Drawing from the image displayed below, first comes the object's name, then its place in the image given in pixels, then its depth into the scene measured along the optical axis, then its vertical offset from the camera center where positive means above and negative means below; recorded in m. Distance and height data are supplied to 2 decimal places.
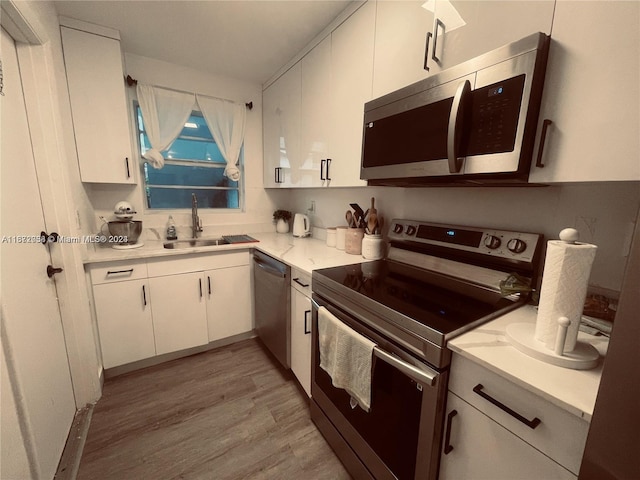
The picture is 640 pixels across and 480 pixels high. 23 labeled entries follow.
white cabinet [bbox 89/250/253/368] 1.83 -0.83
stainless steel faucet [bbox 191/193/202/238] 2.48 -0.23
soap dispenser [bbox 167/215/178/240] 2.41 -0.32
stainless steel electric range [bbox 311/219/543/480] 0.86 -0.44
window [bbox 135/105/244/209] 2.49 +0.21
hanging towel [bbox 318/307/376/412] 1.04 -0.68
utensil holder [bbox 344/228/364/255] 1.85 -0.29
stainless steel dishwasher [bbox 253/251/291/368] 1.77 -0.79
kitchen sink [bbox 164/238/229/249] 2.44 -0.45
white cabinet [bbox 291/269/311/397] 1.55 -0.80
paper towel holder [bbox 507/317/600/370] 0.65 -0.39
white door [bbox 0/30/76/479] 0.94 -0.54
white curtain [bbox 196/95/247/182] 2.55 +0.67
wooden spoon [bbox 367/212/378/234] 1.71 -0.16
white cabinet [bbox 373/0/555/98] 0.84 +0.63
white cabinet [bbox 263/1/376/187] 1.50 +0.61
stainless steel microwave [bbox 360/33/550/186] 0.82 +0.29
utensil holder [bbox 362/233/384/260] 1.69 -0.31
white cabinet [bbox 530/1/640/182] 0.66 +0.29
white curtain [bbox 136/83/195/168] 2.27 +0.70
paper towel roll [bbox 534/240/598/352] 0.65 -0.21
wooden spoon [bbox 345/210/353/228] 1.89 -0.14
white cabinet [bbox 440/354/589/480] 0.59 -0.59
